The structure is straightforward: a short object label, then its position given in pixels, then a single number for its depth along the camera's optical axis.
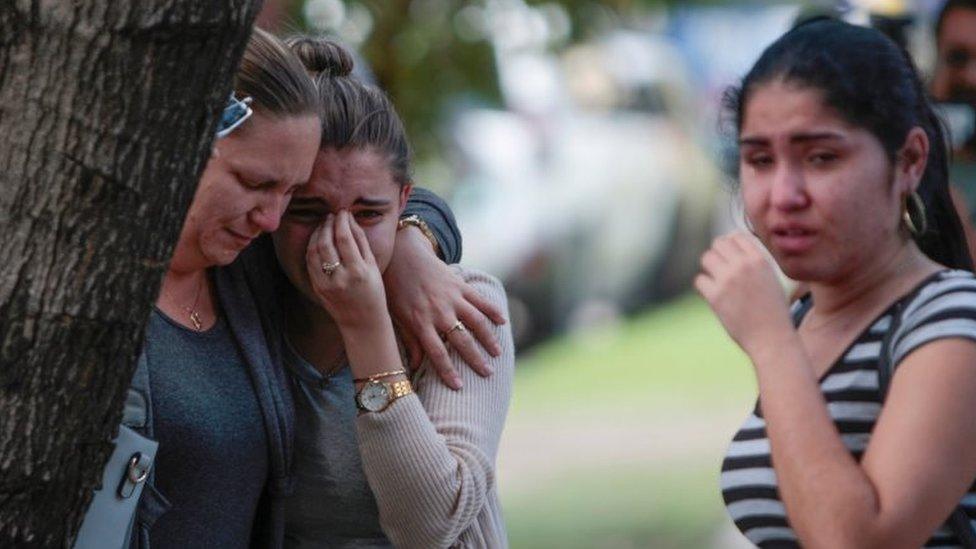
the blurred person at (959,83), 10.00
